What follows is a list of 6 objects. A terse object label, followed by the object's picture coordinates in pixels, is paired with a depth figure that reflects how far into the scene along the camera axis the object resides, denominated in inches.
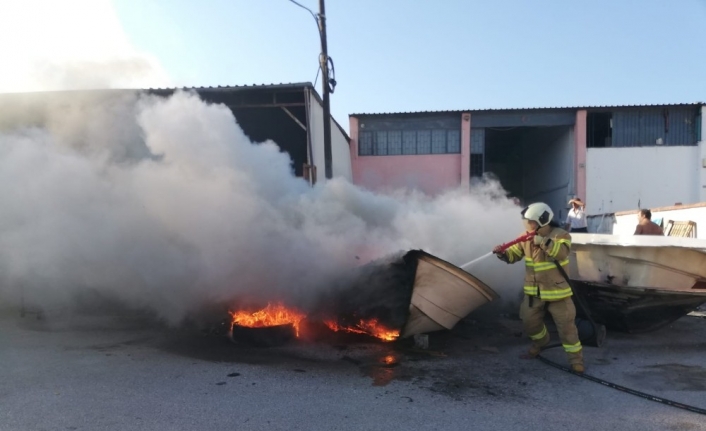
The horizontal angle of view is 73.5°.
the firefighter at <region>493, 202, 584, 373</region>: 190.1
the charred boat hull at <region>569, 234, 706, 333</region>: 224.2
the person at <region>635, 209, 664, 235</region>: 299.0
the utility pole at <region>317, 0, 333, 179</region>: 386.9
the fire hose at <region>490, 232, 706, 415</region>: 152.8
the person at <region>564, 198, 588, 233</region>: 382.3
